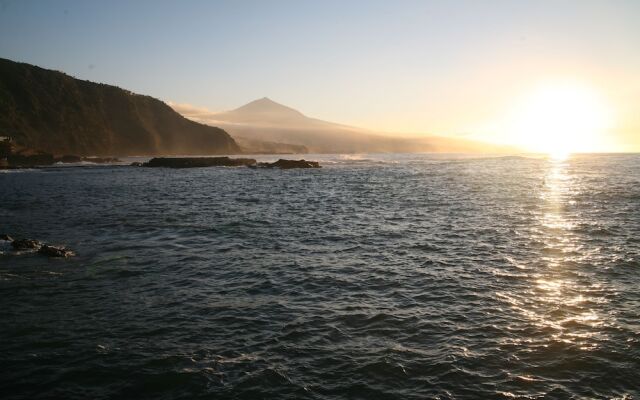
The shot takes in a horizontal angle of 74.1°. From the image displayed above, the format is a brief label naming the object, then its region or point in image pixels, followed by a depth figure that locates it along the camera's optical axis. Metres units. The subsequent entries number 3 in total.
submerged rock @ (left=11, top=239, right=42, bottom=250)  23.86
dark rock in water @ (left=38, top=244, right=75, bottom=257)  22.61
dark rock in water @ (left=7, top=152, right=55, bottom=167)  104.46
